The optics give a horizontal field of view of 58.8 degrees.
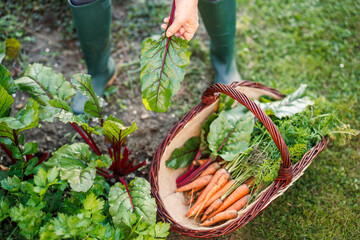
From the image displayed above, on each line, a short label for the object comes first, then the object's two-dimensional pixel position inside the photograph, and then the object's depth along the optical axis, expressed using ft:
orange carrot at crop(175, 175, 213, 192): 6.51
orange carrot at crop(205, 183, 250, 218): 6.24
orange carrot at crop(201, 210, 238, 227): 5.91
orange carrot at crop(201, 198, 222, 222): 6.29
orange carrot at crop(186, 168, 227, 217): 6.31
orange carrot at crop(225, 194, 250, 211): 6.19
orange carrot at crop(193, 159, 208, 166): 6.71
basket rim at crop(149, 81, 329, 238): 5.50
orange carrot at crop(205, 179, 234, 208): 6.38
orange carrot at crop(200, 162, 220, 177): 6.61
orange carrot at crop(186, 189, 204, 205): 6.65
